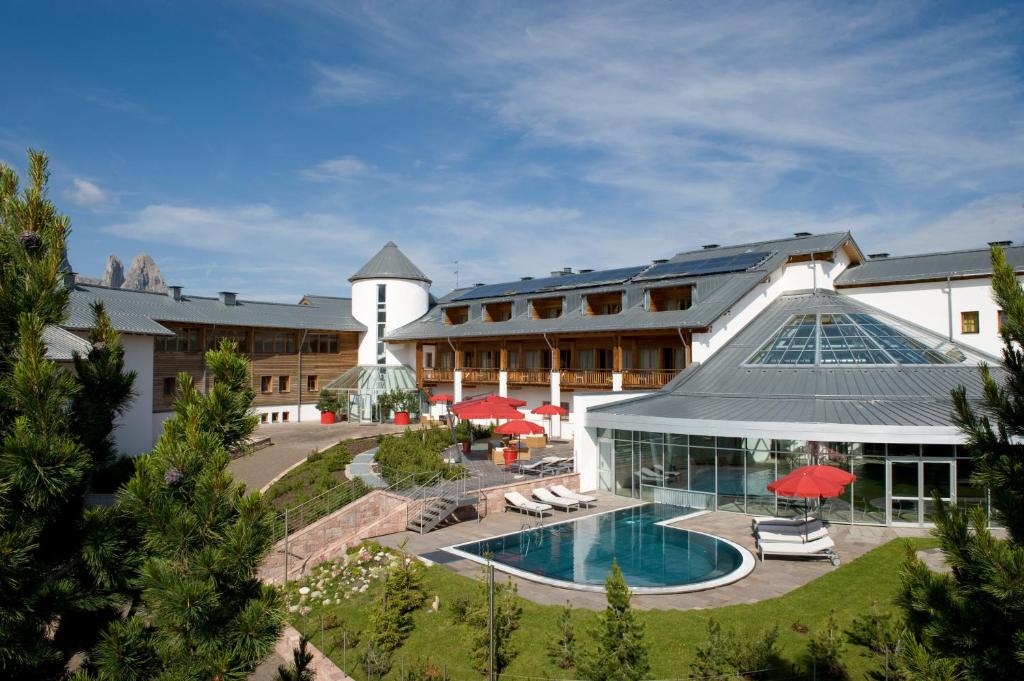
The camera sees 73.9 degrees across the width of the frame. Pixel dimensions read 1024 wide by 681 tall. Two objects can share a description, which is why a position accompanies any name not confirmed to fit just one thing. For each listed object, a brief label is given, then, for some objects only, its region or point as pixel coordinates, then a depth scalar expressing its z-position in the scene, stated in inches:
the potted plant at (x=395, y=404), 1577.3
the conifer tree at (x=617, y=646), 321.7
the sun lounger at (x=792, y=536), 617.3
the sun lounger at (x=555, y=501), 810.8
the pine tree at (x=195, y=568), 182.5
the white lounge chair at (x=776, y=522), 653.3
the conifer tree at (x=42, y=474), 180.5
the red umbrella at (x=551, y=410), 1106.7
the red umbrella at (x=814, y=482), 593.9
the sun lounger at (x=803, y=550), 598.9
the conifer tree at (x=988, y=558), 202.4
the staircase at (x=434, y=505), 737.6
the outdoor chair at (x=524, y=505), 782.5
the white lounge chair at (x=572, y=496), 826.3
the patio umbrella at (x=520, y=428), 936.3
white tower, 1721.2
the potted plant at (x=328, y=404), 1599.4
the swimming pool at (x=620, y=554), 557.6
